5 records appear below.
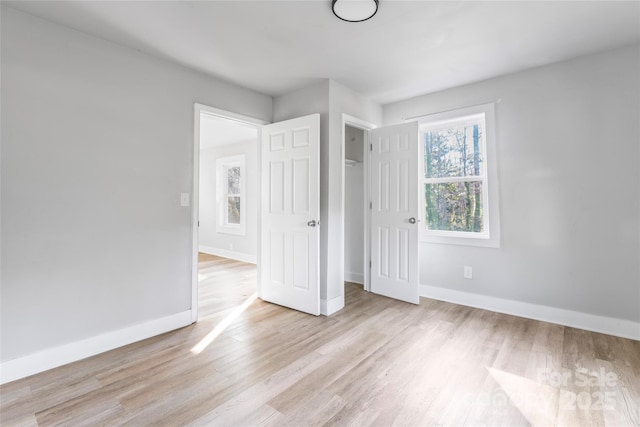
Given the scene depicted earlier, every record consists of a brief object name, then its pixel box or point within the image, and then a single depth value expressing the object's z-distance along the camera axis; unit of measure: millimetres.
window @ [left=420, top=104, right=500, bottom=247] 3219
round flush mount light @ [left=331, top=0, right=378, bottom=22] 1901
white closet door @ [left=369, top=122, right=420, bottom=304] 3412
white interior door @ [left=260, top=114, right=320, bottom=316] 3070
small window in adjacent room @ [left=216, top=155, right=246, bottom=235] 6148
